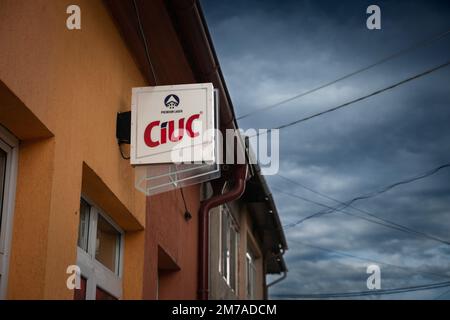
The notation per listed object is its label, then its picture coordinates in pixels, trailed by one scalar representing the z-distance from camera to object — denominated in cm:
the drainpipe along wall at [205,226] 941
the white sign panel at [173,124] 533
